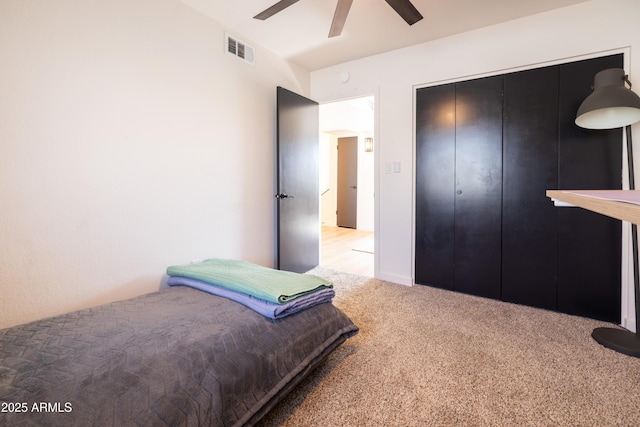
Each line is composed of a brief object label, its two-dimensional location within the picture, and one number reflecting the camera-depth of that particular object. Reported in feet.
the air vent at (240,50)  8.43
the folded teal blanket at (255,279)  4.73
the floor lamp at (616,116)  5.71
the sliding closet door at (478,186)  8.31
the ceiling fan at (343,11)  5.83
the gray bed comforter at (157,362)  2.74
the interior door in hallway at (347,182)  22.24
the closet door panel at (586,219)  6.95
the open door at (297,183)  9.78
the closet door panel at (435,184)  9.02
